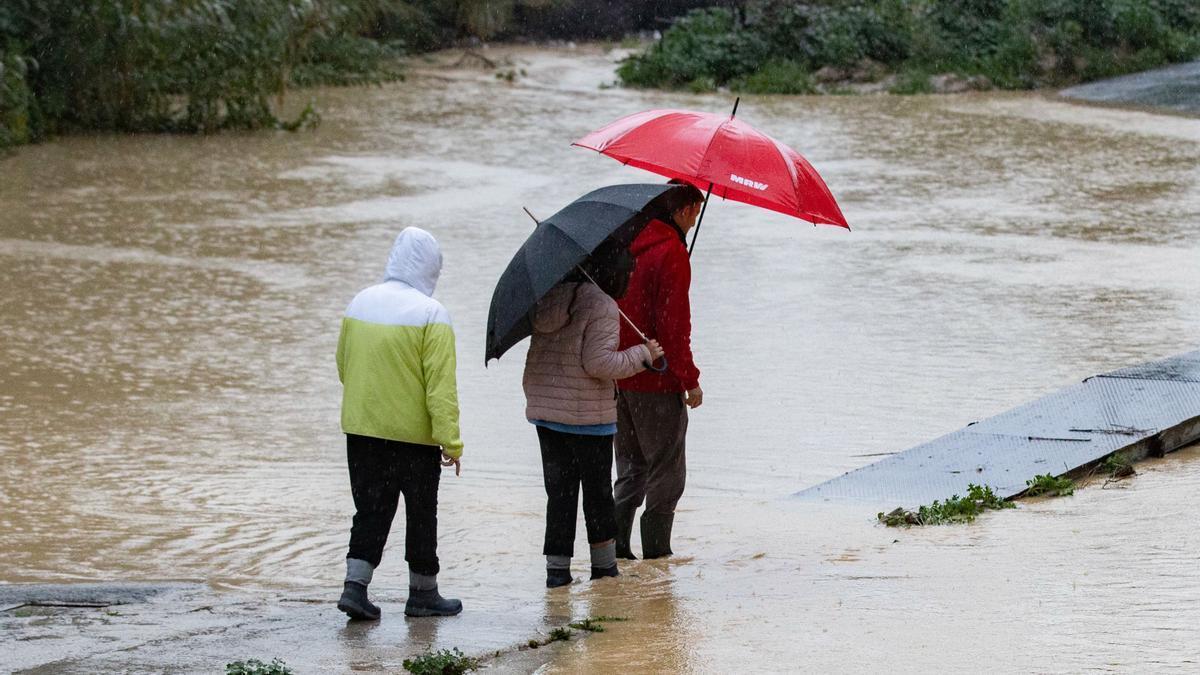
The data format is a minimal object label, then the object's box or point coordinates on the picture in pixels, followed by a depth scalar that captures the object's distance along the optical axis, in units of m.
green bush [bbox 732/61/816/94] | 62.19
